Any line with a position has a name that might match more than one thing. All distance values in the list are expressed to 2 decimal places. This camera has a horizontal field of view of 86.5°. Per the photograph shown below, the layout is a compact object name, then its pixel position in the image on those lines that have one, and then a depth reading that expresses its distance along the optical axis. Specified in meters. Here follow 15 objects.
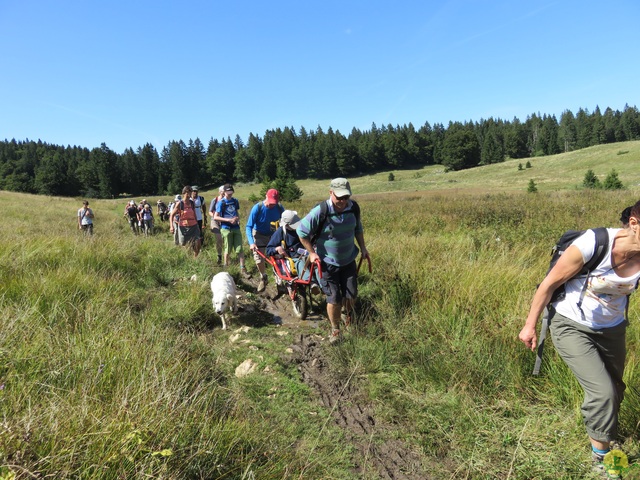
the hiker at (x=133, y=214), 14.44
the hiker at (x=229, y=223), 7.21
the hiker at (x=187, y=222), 8.01
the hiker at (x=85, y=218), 10.87
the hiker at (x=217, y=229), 7.78
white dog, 4.63
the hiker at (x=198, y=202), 8.62
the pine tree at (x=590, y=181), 28.98
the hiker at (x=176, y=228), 8.59
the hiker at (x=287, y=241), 5.35
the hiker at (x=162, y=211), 18.25
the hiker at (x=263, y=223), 6.50
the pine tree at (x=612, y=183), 25.64
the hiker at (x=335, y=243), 4.00
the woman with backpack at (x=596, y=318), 2.02
